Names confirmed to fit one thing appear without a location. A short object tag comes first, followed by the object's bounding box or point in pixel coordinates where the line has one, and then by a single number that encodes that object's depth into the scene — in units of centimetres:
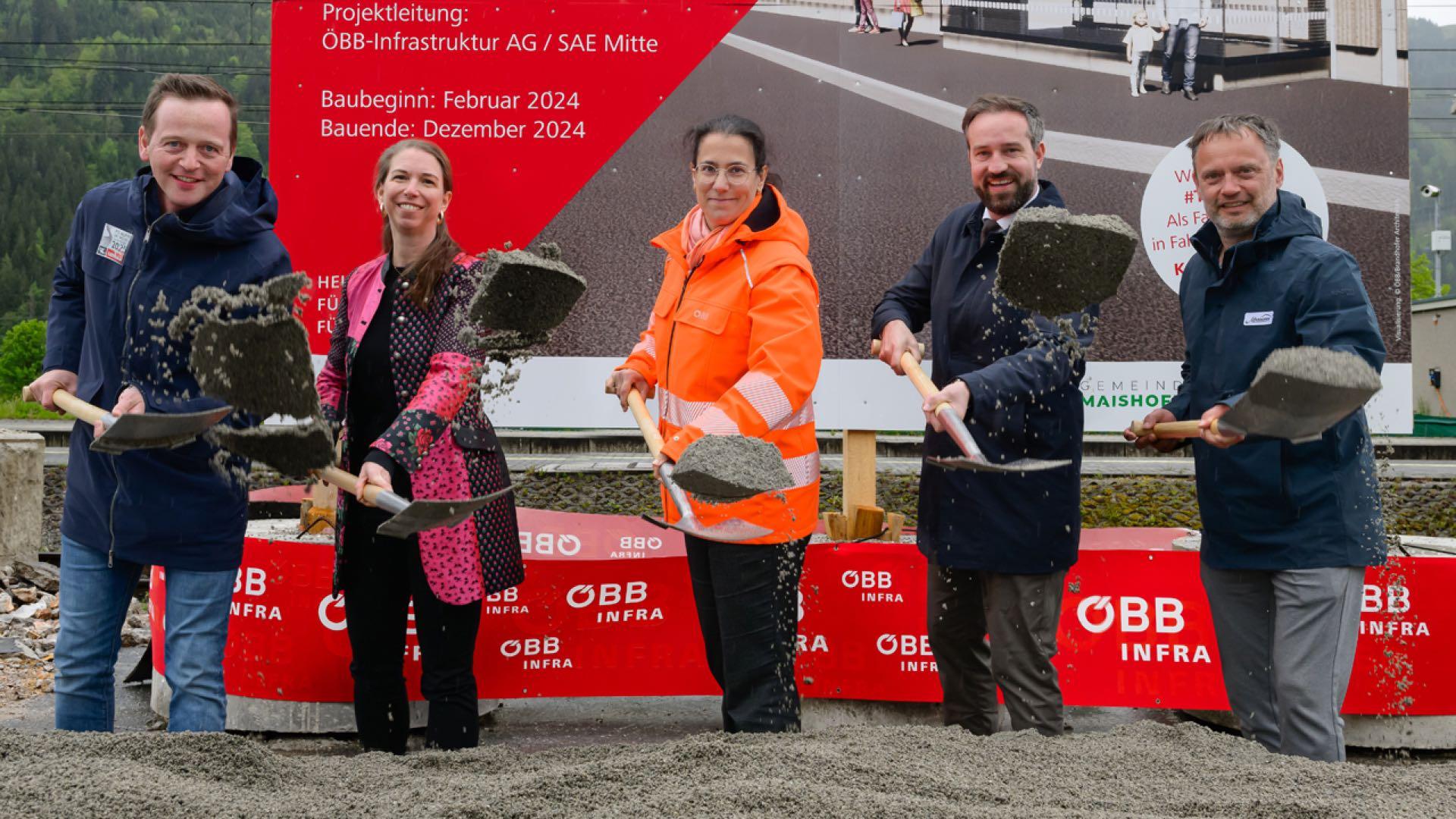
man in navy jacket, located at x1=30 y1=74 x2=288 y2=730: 243
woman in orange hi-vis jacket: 255
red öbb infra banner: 352
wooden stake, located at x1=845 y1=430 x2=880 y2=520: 409
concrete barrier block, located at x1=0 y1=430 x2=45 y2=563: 598
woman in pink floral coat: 270
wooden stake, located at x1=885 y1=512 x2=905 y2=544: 395
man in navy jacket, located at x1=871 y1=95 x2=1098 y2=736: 261
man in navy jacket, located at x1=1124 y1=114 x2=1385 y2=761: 237
